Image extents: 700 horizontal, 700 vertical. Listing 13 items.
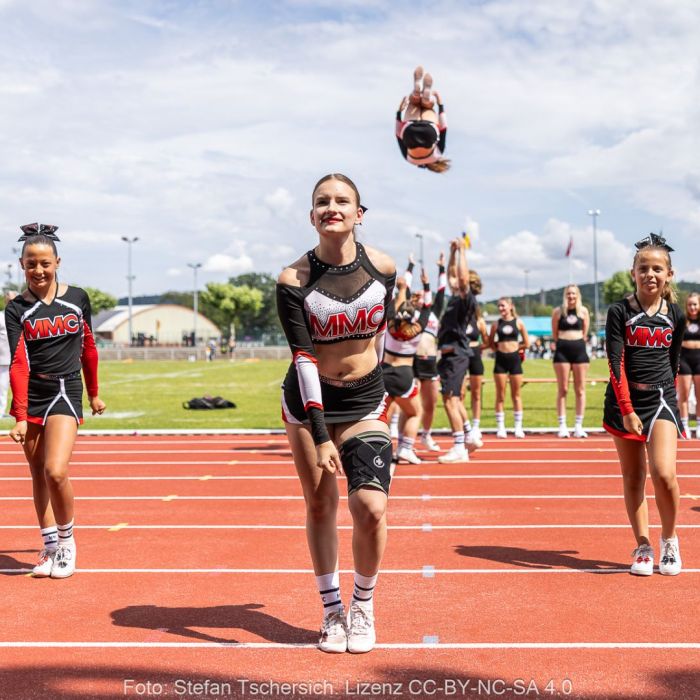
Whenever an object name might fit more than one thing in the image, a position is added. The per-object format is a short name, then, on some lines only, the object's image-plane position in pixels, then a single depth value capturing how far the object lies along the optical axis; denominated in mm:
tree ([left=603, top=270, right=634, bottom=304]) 117438
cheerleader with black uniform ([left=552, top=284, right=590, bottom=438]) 13297
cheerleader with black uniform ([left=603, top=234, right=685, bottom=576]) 5676
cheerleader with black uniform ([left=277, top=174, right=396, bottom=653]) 4180
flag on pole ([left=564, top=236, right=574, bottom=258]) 59159
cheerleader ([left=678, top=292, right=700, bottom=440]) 13438
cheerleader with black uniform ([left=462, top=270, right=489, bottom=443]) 12314
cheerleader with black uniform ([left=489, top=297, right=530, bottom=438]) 13656
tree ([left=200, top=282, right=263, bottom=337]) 118438
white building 123000
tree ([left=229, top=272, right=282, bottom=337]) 134250
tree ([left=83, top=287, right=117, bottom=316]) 139625
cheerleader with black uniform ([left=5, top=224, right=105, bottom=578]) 5777
